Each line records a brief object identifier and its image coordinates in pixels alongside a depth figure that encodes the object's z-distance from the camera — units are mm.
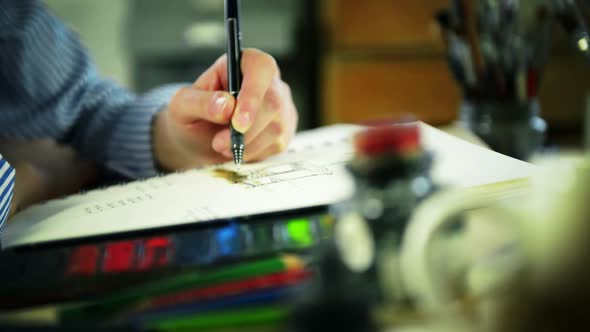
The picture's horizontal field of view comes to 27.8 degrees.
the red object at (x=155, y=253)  723
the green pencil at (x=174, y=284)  654
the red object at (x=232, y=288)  627
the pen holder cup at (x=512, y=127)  1010
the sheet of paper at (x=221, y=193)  793
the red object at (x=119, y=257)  723
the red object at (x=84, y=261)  724
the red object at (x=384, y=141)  581
